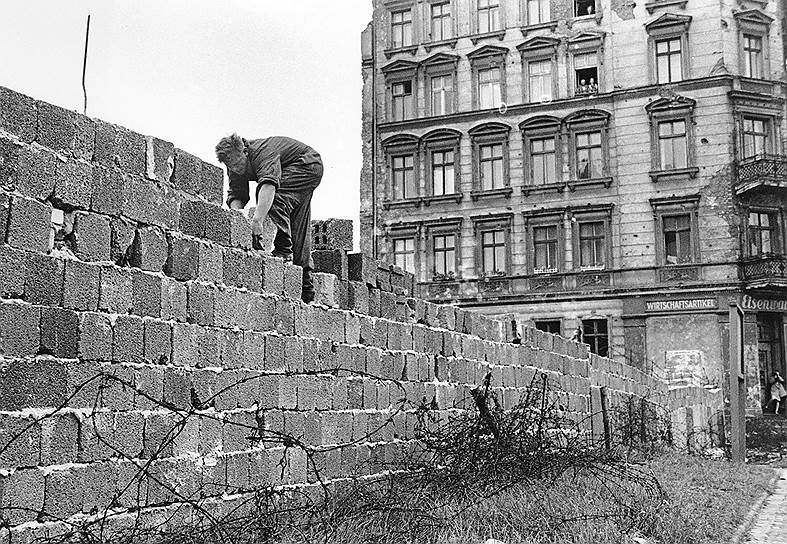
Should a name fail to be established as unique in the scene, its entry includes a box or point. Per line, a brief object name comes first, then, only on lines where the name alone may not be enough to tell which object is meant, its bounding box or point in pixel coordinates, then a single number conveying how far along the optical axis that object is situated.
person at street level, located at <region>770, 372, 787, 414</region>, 29.80
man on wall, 8.65
